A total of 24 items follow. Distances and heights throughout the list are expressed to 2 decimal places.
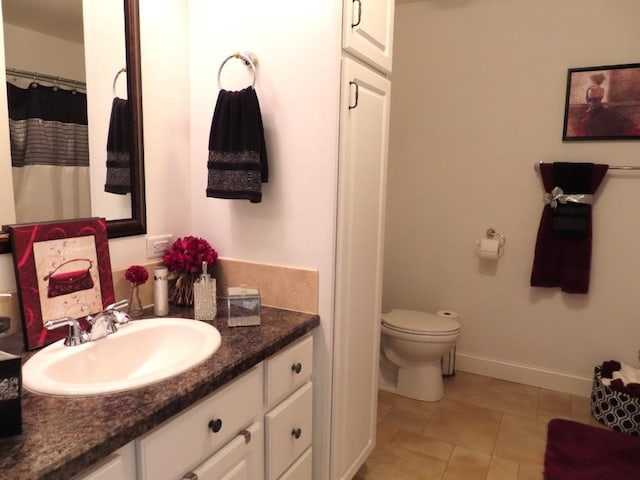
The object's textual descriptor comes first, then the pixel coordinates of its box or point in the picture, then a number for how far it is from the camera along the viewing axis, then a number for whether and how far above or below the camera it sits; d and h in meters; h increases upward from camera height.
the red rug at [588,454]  2.05 -1.24
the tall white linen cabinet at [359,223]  1.57 -0.14
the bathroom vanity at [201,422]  0.82 -0.52
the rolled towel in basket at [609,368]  2.59 -0.99
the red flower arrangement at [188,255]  1.65 -0.27
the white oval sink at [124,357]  1.02 -0.46
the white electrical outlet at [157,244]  1.69 -0.23
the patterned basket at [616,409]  2.36 -1.14
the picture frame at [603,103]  2.56 +0.48
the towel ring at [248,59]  1.61 +0.42
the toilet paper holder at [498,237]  2.94 -0.32
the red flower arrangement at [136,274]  1.51 -0.31
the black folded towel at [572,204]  2.62 -0.09
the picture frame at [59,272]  1.23 -0.27
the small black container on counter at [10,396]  0.81 -0.38
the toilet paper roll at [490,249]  2.88 -0.38
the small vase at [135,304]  1.55 -0.41
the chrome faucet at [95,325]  1.19 -0.39
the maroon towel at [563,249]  2.63 -0.35
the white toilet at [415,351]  2.64 -0.95
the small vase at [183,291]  1.67 -0.39
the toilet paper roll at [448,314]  2.96 -0.82
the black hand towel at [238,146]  1.56 +0.12
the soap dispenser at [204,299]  1.53 -0.38
